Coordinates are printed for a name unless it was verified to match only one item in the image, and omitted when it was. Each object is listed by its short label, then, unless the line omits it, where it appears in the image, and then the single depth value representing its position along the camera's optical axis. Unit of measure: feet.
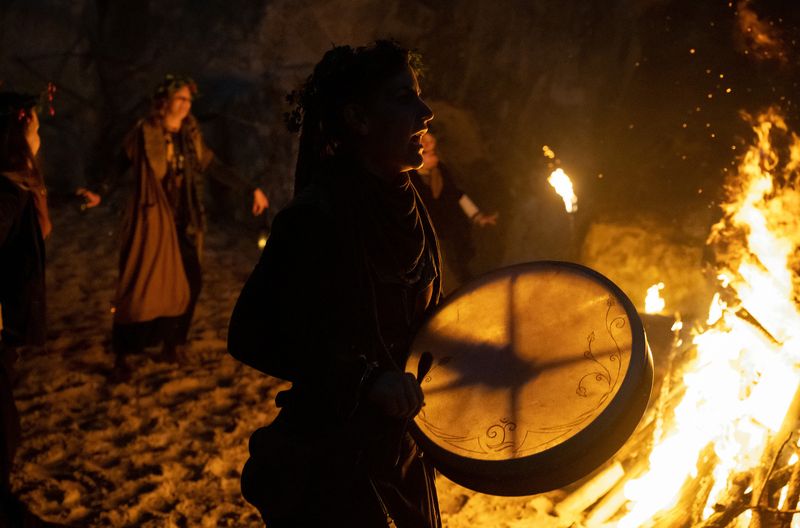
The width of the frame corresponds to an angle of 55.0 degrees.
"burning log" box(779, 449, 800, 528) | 9.95
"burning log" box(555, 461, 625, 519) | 13.25
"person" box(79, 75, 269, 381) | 18.28
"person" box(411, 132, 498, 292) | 21.70
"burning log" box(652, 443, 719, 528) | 11.52
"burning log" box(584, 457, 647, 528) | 12.73
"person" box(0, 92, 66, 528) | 11.81
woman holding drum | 6.46
